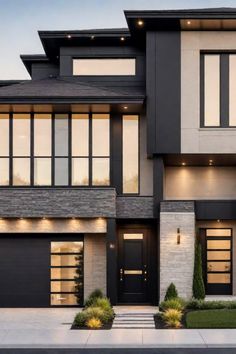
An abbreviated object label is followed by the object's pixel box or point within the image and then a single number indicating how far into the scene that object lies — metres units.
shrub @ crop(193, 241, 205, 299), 24.22
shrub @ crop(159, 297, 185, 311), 22.09
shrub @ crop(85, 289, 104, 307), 23.62
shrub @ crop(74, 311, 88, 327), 19.66
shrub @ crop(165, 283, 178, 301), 24.10
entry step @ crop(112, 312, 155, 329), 20.25
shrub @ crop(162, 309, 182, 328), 19.47
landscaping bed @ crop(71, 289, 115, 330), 19.47
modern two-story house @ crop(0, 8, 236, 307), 24.86
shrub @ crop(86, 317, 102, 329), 19.33
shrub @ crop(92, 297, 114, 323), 20.78
